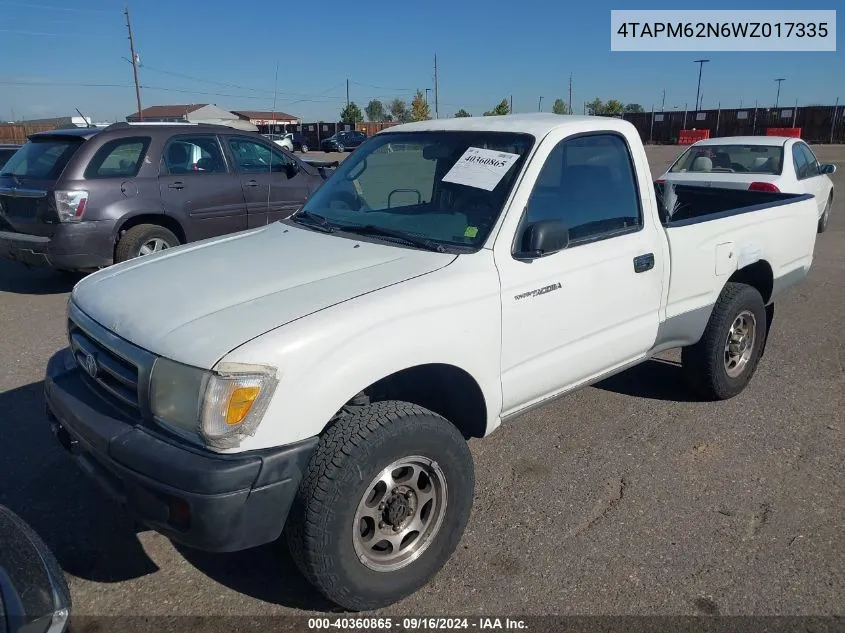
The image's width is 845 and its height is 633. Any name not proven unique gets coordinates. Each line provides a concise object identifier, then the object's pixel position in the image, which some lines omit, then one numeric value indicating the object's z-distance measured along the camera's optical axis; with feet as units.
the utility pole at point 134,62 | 173.06
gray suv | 23.09
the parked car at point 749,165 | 31.27
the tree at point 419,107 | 200.85
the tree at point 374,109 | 402.37
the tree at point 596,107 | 258.61
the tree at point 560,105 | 262.67
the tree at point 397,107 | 352.59
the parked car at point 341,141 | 141.33
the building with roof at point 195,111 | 208.42
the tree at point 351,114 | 260.01
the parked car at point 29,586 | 5.97
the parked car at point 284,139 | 114.66
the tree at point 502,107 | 179.24
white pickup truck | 7.61
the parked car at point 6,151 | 37.46
